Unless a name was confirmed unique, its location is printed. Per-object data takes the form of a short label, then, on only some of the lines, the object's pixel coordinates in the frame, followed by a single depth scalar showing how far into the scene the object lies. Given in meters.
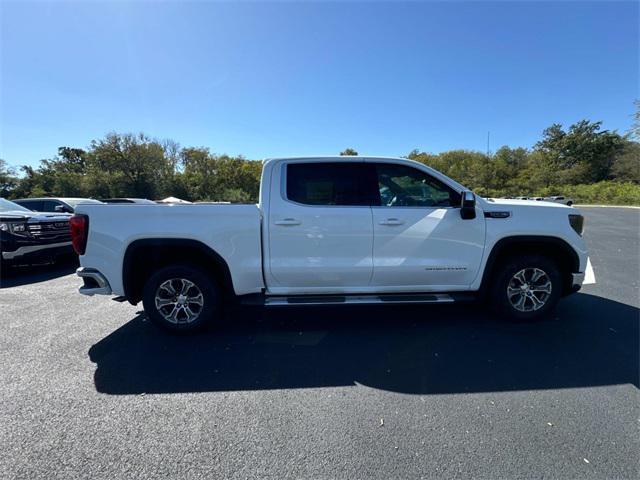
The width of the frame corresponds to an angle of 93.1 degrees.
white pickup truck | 3.23
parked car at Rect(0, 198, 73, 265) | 5.80
